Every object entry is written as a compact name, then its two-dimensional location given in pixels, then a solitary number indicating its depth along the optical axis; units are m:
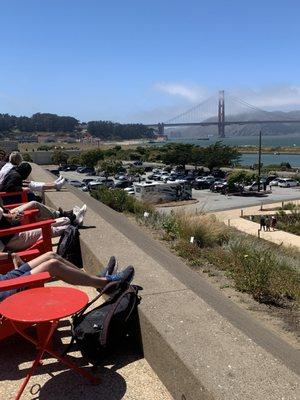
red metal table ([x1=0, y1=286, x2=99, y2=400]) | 2.55
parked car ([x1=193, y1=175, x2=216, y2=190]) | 59.94
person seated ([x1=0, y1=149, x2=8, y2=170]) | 7.72
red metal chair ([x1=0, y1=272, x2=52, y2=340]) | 3.08
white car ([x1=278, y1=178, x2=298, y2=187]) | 61.85
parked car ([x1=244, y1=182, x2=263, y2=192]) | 56.09
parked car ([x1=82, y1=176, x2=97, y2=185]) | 57.38
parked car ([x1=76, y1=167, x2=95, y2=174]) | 82.51
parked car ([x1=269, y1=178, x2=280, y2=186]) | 63.16
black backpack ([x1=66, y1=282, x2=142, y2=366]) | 3.03
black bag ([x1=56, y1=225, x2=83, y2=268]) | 5.25
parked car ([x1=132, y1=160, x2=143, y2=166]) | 95.31
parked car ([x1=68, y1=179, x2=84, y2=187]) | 54.50
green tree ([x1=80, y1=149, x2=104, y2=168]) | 92.69
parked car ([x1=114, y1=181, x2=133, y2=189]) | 56.51
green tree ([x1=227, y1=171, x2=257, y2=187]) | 56.42
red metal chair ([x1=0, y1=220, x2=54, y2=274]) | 4.10
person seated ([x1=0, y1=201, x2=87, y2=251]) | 4.52
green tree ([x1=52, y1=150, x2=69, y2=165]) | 96.31
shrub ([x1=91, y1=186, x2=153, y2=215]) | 10.62
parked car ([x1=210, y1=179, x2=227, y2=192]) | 55.81
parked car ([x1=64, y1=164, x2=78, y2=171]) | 89.25
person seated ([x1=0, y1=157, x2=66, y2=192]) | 6.50
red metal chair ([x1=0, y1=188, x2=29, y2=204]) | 6.46
